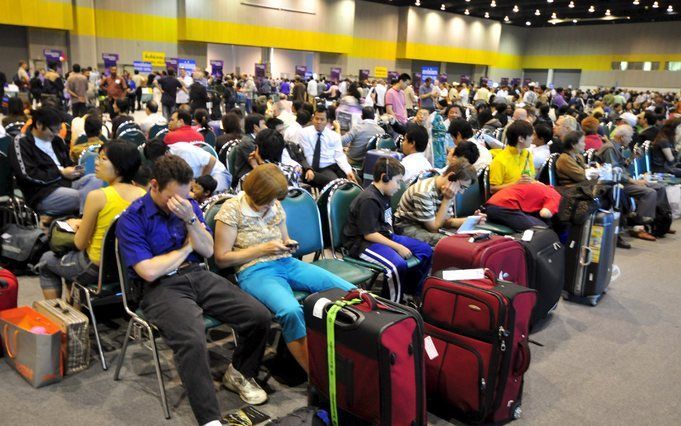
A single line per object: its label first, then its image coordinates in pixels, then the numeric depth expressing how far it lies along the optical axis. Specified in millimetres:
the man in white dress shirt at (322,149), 5906
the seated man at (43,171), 4199
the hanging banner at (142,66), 20742
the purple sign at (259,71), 21875
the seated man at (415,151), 4916
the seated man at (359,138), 7043
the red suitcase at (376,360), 2145
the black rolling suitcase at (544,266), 3553
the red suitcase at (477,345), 2533
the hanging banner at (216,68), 21375
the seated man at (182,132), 5344
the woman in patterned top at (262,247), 2852
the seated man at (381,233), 3424
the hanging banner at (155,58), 21828
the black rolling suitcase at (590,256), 4215
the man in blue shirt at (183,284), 2432
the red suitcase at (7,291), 2982
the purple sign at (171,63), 20250
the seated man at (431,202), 3811
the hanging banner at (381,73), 29034
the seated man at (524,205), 4418
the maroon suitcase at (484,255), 3217
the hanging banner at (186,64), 21194
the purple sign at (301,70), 24208
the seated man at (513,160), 4797
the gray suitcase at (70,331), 2801
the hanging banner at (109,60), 20000
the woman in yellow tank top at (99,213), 2857
